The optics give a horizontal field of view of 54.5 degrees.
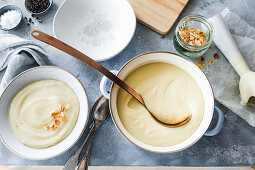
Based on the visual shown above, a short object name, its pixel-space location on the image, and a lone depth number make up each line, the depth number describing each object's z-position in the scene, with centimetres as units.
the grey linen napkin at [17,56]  93
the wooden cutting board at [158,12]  102
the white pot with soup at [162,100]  79
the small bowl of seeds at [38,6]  106
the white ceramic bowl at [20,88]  81
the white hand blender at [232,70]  92
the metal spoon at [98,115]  89
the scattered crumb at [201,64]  99
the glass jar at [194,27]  92
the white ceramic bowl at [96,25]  100
